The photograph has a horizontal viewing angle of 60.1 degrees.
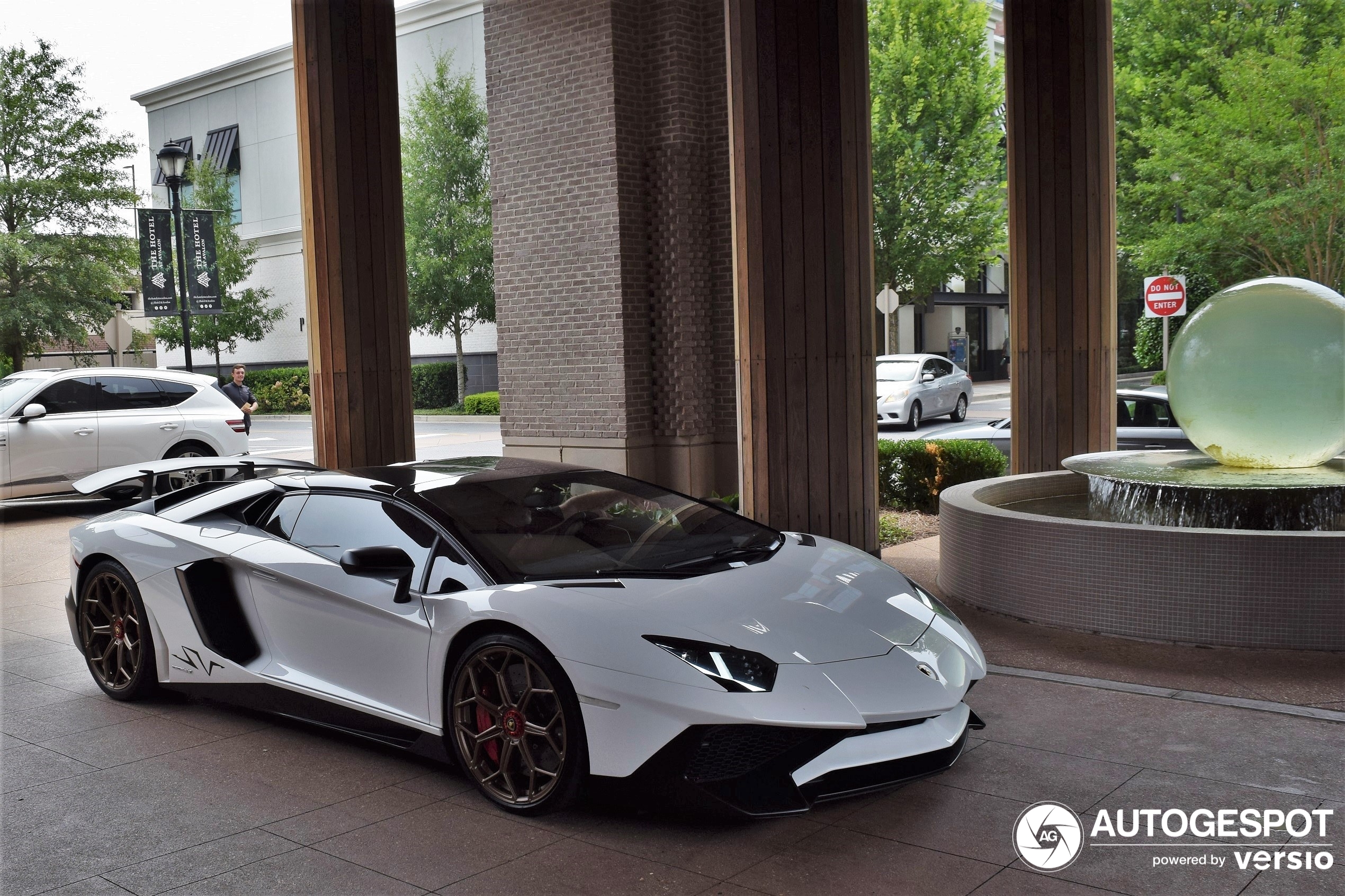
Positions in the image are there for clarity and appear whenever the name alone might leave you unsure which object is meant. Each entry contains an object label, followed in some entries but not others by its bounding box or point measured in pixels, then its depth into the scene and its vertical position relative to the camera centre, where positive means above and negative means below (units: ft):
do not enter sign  85.10 +3.25
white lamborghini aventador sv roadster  12.73 -3.43
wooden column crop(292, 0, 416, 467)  28.14 +3.53
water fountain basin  20.24 -4.43
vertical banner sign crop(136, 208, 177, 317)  66.49 +6.64
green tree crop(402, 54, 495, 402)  125.70 +17.89
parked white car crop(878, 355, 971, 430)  83.61 -3.14
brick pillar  41.19 +4.56
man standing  53.72 -1.18
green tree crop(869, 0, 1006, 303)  111.96 +20.47
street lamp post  60.44 +10.59
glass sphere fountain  24.07 -1.75
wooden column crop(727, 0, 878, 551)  26.58 +2.20
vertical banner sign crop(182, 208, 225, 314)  71.67 +7.45
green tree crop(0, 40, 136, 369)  76.89 +11.93
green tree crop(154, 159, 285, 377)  140.26 +9.49
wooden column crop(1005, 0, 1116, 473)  36.45 +3.82
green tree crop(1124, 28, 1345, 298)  83.10 +12.90
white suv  44.80 -1.94
